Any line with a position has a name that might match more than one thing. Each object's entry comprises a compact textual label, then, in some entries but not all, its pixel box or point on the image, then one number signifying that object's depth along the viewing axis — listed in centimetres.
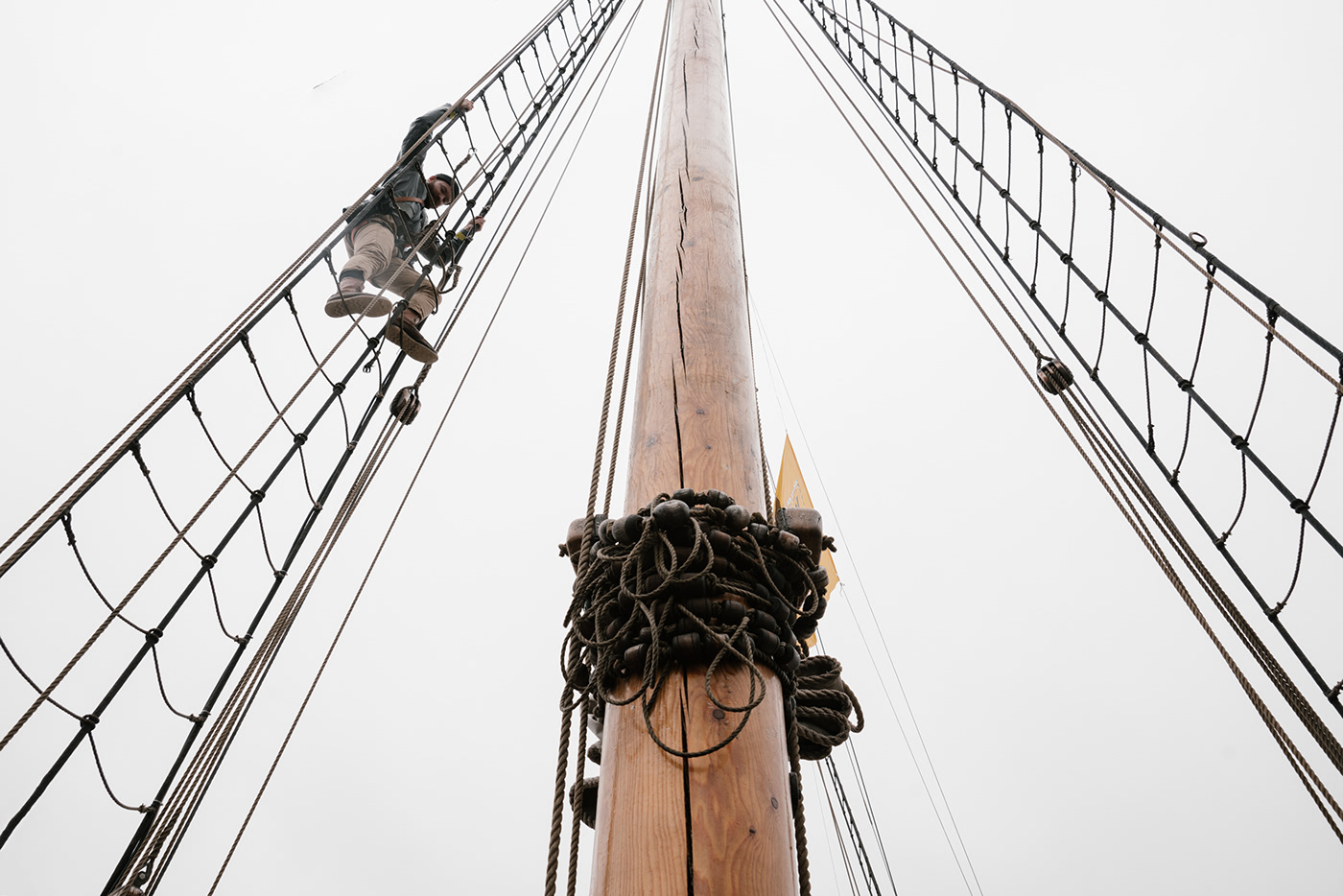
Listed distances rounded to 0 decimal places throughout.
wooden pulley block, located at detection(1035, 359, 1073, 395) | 327
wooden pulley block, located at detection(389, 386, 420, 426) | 376
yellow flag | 535
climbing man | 382
